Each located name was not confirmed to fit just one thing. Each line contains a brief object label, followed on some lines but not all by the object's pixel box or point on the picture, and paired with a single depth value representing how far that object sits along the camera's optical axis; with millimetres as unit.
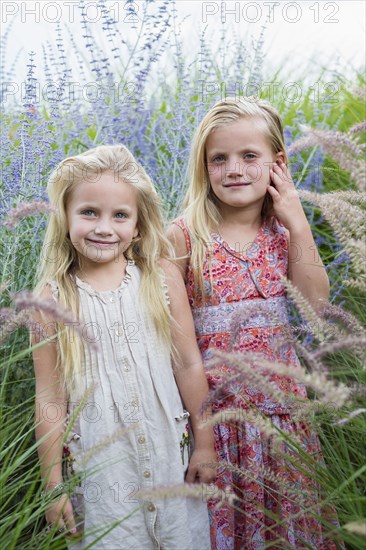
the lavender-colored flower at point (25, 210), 1779
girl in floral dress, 2604
